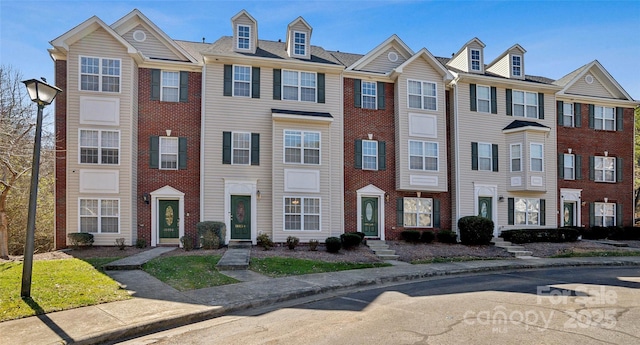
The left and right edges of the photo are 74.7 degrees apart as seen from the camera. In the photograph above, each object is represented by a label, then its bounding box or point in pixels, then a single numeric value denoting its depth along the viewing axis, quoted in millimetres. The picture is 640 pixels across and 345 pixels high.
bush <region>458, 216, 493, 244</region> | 19656
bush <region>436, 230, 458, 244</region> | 20031
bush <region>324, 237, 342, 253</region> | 16828
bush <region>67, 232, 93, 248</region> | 16594
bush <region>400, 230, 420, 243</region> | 19891
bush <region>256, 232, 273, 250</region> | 17528
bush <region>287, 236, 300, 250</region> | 17406
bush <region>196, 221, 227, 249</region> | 16906
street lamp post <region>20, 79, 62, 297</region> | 8141
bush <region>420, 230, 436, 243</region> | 20008
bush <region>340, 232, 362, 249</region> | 17672
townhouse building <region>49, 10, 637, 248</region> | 17453
